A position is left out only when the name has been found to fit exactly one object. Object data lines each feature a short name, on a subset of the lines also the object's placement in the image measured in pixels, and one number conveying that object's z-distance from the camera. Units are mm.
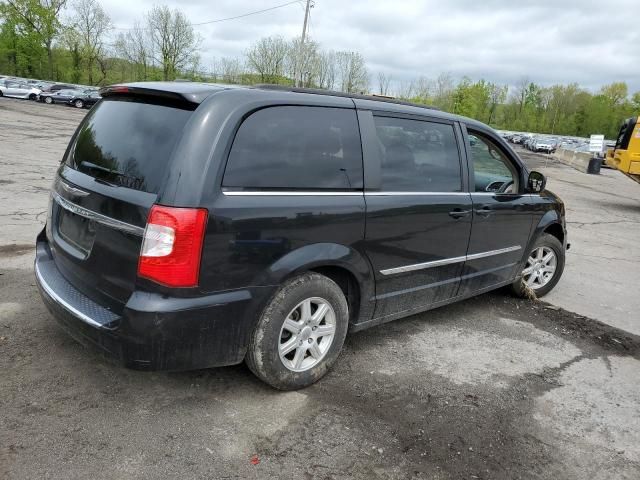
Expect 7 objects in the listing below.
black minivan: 2561
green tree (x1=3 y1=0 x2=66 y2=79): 61719
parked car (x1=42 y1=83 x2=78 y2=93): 43491
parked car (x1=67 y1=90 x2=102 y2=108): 41812
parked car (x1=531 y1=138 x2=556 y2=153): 47072
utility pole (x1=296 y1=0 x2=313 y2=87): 38562
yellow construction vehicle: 13539
